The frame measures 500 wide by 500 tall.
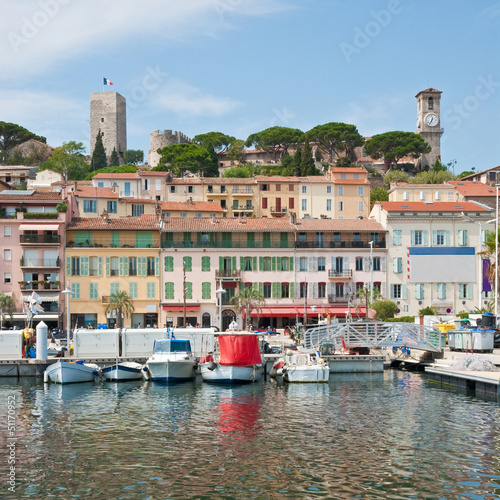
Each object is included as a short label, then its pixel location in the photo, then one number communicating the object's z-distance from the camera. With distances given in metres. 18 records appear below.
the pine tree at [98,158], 132.62
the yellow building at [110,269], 61.47
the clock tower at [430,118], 148.88
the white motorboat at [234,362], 38.97
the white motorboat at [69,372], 38.81
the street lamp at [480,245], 60.43
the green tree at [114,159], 145.00
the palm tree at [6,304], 58.66
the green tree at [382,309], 59.62
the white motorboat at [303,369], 39.31
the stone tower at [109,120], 155.38
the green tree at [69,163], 121.81
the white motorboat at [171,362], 39.47
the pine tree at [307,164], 107.19
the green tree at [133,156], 157.00
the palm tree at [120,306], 59.66
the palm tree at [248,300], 60.41
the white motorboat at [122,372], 40.38
